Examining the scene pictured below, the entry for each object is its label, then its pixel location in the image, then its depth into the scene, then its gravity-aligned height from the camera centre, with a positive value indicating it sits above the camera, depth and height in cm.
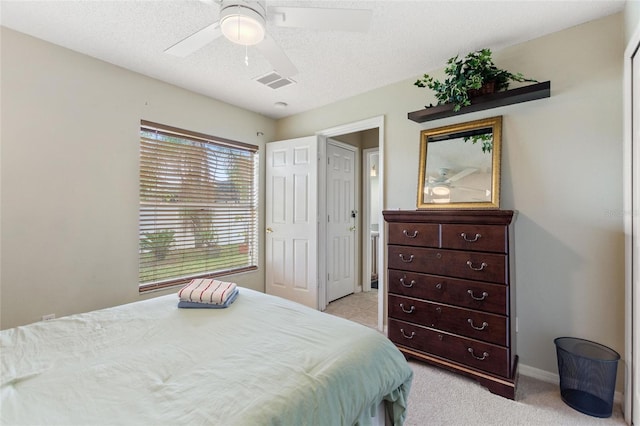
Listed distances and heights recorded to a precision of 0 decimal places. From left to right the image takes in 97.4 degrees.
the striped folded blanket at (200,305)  172 -58
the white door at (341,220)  383 -15
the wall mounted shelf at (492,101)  199 +83
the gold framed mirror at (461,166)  224 +37
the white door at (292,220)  343 -13
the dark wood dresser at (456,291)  188 -60
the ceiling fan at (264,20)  130 +91
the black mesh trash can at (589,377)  169 -104
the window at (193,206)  278 +5
